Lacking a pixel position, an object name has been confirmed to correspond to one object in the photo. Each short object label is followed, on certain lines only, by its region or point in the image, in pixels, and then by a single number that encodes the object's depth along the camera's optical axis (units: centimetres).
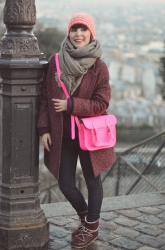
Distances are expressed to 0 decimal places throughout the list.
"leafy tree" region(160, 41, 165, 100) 3472
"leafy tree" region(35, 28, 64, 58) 3817
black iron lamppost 494
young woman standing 493
